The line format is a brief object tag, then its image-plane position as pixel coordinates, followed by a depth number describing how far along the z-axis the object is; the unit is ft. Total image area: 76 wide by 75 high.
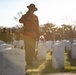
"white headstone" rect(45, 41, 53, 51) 44.50
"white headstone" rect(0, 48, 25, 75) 10.60
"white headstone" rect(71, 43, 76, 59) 29.63
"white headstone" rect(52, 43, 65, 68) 19.76
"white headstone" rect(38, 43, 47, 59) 28.08
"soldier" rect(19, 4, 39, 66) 19.24
